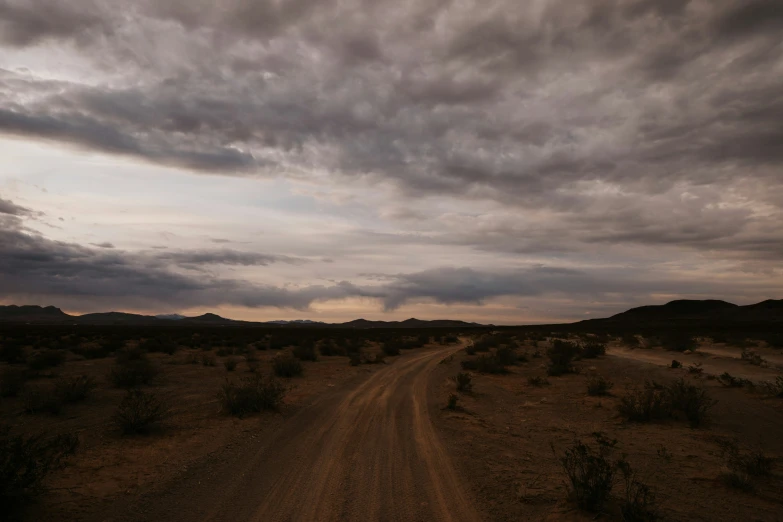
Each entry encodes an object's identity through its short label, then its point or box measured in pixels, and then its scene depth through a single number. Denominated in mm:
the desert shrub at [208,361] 25195
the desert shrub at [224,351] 31919
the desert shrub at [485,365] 23828
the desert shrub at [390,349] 36094
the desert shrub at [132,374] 17125
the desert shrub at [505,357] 26408
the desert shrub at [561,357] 21469
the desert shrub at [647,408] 11617
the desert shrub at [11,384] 14398
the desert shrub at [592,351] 27612
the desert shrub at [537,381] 18922
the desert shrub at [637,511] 5484
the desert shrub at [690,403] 11141
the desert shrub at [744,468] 6832
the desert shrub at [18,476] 5645
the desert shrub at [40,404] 12078
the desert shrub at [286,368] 20828
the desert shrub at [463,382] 17250
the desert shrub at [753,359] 21156
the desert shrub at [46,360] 20730
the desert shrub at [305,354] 30016
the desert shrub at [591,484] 5922
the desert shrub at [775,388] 13275
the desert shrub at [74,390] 13453
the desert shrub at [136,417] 10047
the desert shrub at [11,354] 23609
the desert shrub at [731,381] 15172
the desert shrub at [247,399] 12414
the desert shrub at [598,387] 15695
